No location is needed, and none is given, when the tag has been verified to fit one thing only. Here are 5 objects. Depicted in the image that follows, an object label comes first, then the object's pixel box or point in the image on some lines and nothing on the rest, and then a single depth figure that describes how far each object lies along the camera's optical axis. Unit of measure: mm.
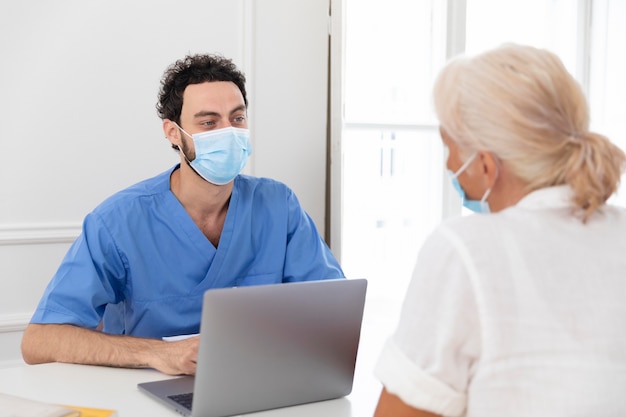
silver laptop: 1180
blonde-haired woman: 882
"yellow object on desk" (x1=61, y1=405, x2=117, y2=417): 1198
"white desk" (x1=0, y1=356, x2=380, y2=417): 1291
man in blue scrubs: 1655
